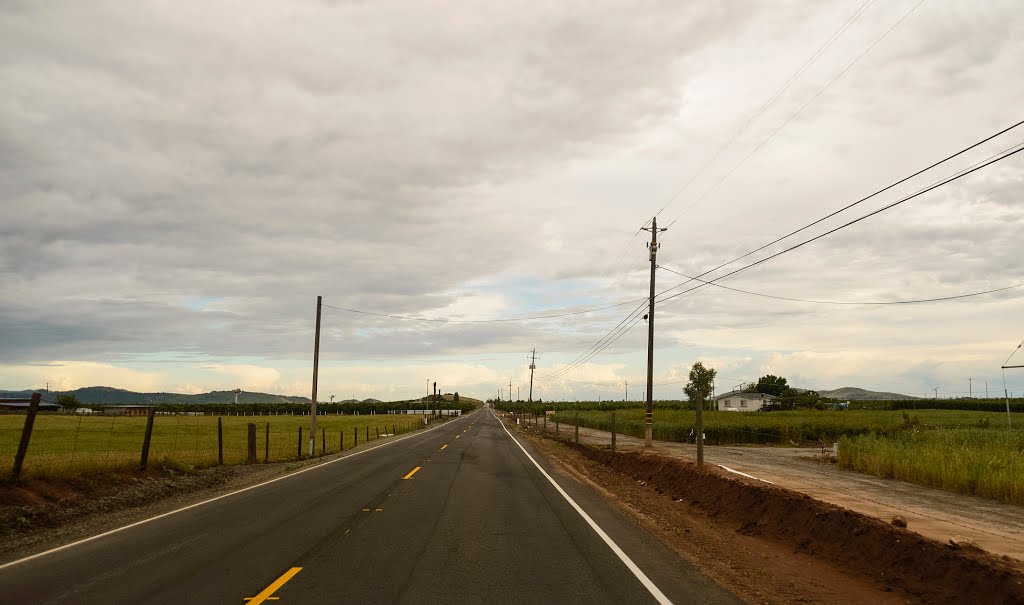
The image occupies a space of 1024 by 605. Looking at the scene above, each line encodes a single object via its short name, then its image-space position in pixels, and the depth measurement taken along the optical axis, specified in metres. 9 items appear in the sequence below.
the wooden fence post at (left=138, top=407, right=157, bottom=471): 17.39
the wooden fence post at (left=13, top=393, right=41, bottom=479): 12.98
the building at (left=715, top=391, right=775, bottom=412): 110.38
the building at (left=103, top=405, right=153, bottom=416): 109.09
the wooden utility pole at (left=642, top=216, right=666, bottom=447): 32.50
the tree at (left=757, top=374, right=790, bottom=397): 134.62
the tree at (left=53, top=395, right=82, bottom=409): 120.38
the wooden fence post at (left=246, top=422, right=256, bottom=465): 24.16
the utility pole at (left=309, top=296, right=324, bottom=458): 28.62
